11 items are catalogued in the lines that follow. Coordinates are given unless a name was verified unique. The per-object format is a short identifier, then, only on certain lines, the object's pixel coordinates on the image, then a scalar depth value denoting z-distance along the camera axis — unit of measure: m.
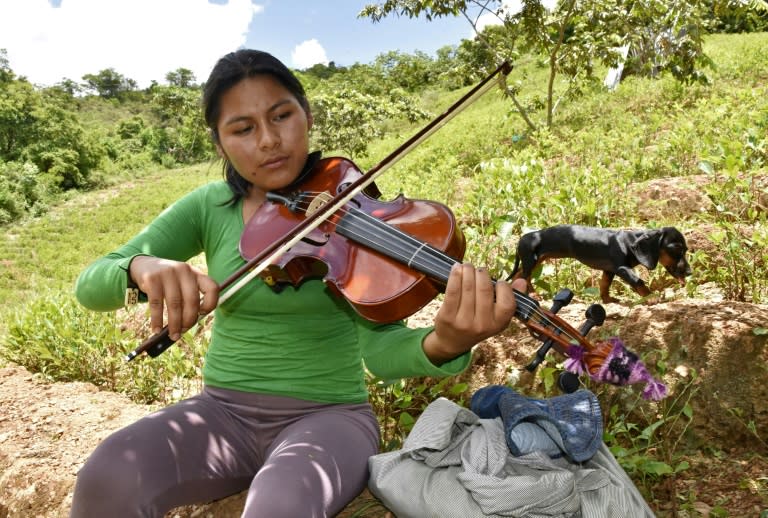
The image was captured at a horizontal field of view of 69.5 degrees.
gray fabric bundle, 1.20
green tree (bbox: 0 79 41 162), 25.08
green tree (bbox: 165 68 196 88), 48.25
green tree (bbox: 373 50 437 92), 21.08
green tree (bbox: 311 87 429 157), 11.33
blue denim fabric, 1.33
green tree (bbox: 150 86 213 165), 30.88
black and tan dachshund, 1.73
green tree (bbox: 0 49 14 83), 28.66
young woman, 1.21
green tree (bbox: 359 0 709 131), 6.09
